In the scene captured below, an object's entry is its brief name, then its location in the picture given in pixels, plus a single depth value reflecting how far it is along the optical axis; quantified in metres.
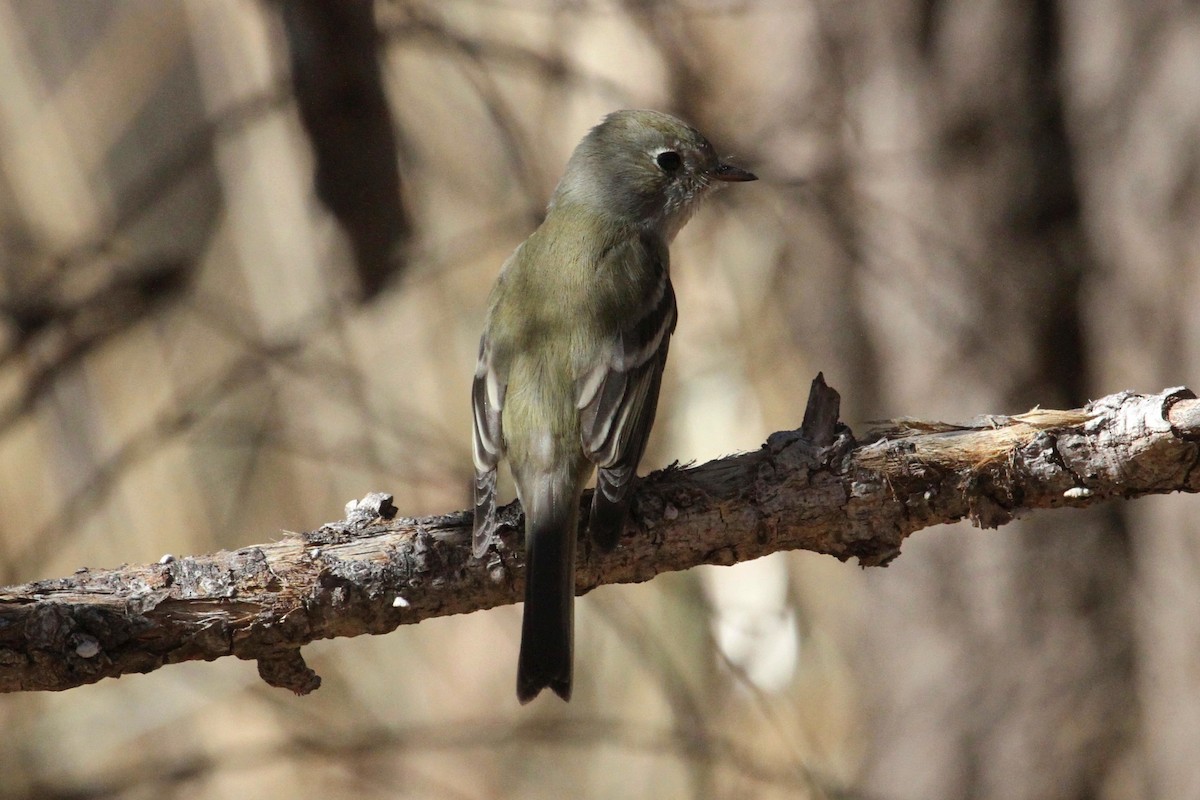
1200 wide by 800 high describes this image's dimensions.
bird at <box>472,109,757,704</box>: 6.52
